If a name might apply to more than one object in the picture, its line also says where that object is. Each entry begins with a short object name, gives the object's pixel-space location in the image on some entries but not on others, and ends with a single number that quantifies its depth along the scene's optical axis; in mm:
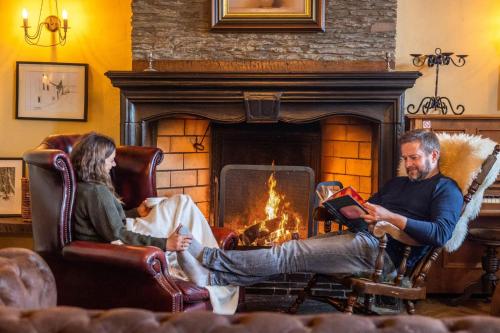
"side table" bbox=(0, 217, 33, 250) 4801
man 3270
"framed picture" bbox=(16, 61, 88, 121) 5039
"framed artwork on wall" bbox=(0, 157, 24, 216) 5023
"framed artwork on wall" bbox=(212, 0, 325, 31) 4605
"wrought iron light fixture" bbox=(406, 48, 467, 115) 4762
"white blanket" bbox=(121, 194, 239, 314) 3406
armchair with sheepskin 3240
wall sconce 5012
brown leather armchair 2986
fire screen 4809
